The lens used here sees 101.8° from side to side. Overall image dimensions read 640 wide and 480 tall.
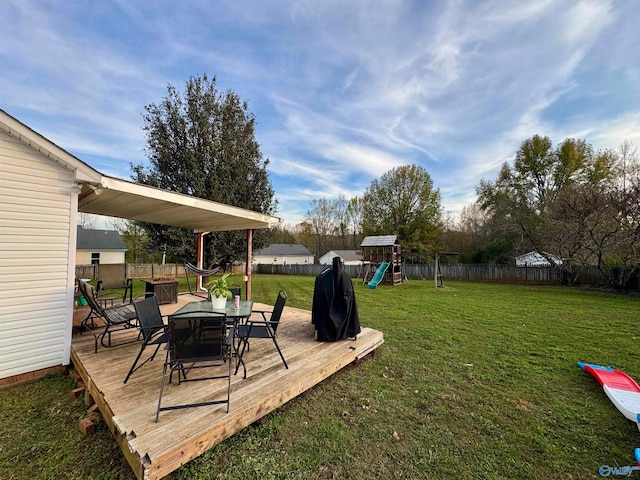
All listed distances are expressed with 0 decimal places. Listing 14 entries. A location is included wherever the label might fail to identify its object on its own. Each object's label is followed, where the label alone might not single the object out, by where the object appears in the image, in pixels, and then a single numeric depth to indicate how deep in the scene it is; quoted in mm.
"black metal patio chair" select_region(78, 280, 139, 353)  3510
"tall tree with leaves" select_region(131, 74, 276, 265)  10781
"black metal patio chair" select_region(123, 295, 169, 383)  2871
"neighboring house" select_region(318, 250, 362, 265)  32531
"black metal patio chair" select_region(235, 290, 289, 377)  3120
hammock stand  6363
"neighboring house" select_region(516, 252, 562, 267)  19928
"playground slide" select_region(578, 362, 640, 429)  2566
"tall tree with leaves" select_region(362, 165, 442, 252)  24422
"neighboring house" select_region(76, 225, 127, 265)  21125
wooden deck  1782
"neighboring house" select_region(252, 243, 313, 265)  35375
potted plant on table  3335
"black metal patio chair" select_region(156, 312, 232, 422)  2240
